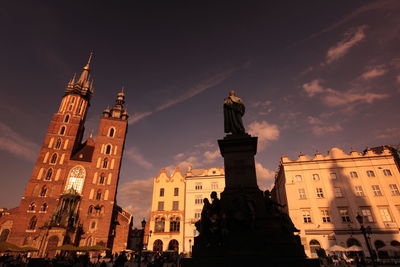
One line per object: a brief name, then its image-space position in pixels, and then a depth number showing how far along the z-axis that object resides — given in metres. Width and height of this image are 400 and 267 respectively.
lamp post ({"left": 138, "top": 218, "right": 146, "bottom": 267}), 14.22
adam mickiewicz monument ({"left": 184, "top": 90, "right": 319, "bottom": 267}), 7.53
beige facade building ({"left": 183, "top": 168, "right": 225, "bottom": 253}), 38.50
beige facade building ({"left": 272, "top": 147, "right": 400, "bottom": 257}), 29.17
